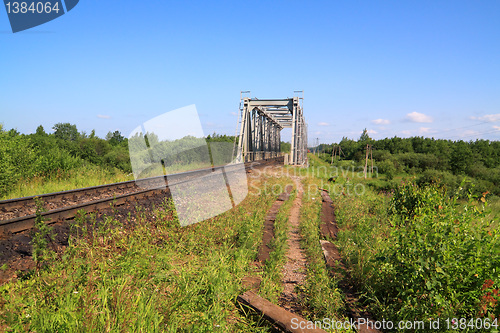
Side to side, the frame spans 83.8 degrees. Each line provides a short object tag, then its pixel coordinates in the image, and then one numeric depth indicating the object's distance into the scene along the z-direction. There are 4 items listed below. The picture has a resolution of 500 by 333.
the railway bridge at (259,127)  27.39
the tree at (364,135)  113.58
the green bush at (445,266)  2.76
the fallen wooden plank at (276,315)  2.64
